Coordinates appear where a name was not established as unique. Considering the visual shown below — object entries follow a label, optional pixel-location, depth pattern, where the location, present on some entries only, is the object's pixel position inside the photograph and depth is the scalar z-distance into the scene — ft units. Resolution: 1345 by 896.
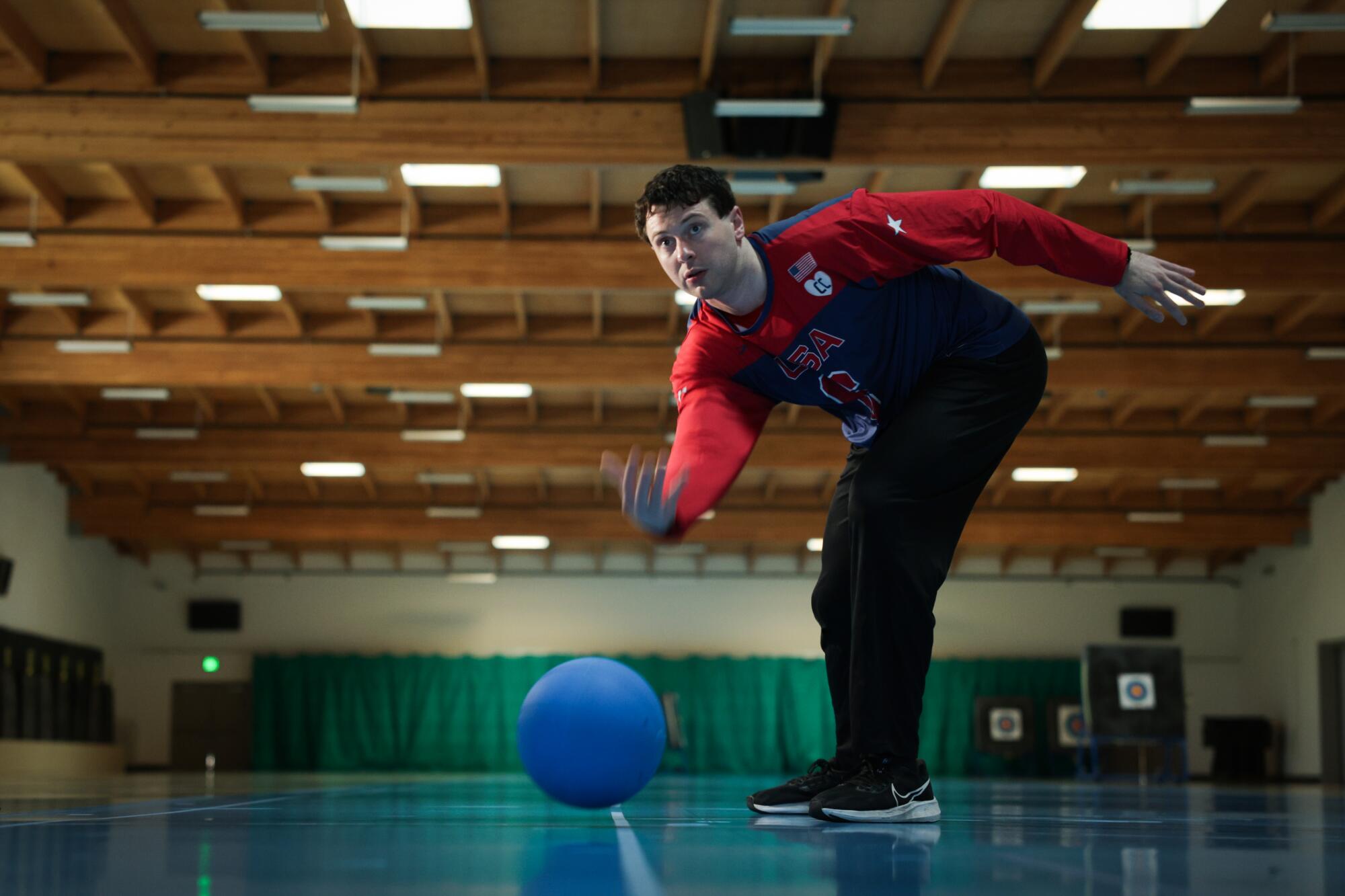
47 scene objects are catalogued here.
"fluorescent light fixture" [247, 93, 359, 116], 30.73
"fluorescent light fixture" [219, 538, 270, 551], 82.97
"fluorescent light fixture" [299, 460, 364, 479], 69.51
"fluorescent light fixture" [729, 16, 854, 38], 28.07
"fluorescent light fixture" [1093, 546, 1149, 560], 85.97
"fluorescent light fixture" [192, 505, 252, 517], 75.82
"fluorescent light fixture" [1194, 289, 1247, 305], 45.04
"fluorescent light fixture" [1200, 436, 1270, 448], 63.93
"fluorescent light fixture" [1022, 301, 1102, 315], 45.93
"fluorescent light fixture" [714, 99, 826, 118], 31.83
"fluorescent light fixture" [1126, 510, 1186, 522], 76.23
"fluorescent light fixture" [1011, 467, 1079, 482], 66.85
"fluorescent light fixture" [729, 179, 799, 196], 35.58
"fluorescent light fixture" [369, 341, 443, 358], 51.21
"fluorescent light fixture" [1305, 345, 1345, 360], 50.72
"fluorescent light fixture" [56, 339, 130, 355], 50.60
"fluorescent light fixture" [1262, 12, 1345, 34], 28.12
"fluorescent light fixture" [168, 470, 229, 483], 71.98
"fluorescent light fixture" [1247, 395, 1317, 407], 58.80
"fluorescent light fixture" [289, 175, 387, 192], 35.65
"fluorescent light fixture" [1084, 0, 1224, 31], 30.91
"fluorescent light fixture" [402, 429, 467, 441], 63.10
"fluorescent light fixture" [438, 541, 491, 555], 84.28
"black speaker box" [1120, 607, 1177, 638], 87.51
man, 9.88
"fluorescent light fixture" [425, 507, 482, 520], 76.43
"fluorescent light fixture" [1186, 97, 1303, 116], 31.35
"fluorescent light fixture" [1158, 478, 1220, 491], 74.16
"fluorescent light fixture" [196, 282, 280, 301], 48.34
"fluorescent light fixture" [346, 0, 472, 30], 31.96
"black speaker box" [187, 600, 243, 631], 86.17
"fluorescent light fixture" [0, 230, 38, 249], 40.68
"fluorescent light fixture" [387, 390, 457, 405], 57.82
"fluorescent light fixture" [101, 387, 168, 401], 57.31
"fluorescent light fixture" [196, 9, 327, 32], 27.76
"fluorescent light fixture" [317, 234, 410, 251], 39.32
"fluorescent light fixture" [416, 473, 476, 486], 76.49
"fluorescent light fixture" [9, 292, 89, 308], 46.37
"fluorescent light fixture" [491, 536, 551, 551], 81.97
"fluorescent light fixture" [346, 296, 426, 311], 45.16
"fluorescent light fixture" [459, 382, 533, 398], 53.83
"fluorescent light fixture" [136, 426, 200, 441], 62.72
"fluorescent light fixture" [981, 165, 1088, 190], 38.65
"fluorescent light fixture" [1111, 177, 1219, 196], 35.86
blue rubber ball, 12.51
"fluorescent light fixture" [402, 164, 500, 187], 38.99
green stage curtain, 84.28
